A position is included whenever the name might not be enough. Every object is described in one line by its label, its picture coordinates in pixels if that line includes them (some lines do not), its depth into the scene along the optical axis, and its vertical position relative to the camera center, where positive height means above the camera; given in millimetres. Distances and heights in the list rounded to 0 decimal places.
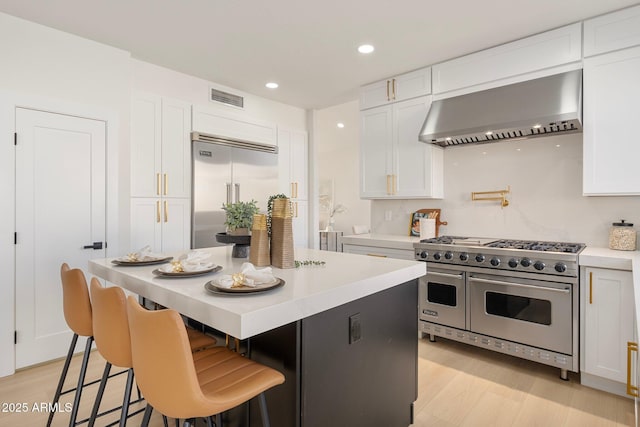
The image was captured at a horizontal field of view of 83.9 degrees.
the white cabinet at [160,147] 3539 +672
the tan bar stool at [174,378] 1049 -521
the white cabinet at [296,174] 5005 +551
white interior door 2816 -27
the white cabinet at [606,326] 2316 -760
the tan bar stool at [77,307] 1678 -462
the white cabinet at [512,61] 2826 +1328
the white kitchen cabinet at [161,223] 3516 -124
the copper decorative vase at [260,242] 1852 -161
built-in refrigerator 3980 +406
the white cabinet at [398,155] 3688 +620
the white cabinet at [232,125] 4055 +1064
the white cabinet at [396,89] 3656 +1348
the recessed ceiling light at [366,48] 3211 +1500
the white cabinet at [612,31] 2545 +1344
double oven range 2557 -667
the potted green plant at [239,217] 2141 -33
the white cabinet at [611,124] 2553 +665
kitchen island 1233 -496
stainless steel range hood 2711 +837
